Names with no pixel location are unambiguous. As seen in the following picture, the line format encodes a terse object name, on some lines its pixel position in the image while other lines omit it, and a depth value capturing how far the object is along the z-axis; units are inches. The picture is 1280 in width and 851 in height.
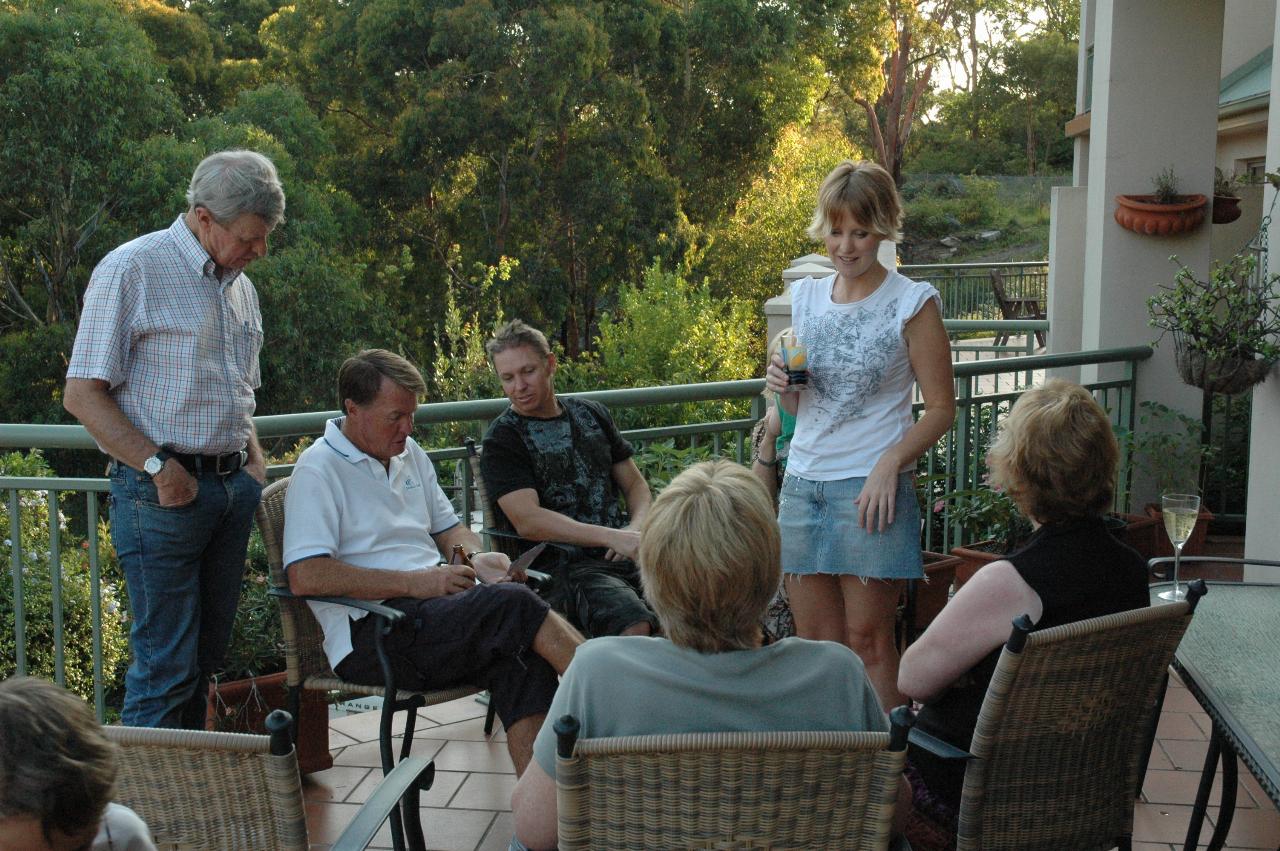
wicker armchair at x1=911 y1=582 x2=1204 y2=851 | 72.1
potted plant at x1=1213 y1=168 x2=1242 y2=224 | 239.5
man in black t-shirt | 126.6
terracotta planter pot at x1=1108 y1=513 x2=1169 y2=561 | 190.5
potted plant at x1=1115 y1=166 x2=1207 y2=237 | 211.8
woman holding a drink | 109.0
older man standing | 102.4
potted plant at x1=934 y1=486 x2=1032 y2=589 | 170.9
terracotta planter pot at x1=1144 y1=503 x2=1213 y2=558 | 199.6
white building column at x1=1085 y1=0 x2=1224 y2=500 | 217.3
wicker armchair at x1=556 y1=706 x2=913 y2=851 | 57.3
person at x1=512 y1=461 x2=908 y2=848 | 64.2
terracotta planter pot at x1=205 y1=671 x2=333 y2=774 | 122.4
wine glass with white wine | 115.5
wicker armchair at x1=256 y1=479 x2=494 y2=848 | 107.3
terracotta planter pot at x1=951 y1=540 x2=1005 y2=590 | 166.1
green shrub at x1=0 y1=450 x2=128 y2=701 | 177.2
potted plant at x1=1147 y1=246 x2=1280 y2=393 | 165.0
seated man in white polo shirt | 106.7
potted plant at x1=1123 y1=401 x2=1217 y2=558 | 206.1
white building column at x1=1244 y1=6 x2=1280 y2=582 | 162.2
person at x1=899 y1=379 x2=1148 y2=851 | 78.8
